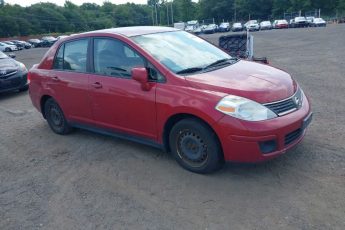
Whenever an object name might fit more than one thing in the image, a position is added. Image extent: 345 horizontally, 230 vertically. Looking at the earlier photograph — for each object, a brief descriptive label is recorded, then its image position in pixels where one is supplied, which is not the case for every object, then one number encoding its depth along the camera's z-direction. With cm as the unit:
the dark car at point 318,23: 4922
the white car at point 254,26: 5578
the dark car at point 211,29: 5956
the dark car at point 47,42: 5547
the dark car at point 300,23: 5217
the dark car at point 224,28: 6144
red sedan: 378
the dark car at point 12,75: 945
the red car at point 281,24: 5448
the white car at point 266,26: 5622
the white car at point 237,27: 5705
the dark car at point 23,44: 5203
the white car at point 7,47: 4653
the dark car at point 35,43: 5662
